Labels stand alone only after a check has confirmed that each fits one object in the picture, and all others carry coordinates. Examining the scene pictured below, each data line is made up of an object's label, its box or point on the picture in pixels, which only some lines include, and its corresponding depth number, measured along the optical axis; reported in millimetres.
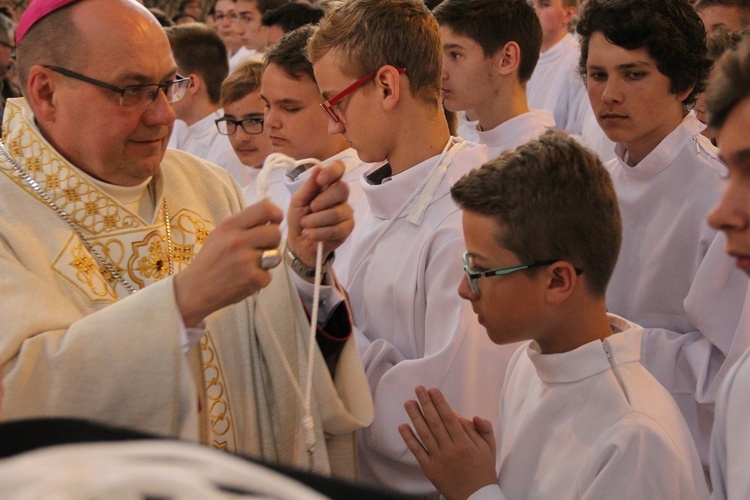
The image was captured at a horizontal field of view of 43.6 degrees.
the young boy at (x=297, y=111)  3861
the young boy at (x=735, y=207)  1671
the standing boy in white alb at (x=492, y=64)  4445
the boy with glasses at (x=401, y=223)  2758
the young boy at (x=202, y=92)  6141
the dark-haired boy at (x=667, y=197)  3023
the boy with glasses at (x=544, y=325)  2164
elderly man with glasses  2320
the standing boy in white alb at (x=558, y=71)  6895
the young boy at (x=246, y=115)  4965
